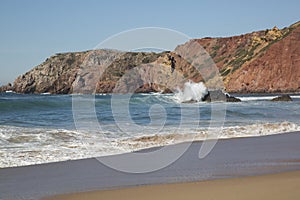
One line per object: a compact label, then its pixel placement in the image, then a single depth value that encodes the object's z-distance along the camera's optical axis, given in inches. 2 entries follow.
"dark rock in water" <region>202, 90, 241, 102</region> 1670.8
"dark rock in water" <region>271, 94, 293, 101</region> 1617.4
